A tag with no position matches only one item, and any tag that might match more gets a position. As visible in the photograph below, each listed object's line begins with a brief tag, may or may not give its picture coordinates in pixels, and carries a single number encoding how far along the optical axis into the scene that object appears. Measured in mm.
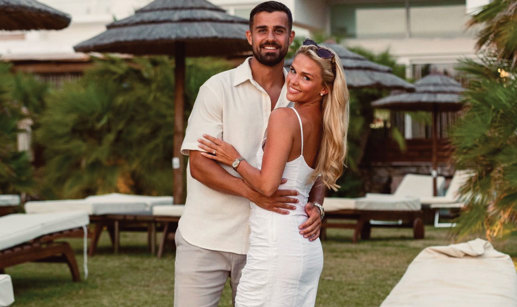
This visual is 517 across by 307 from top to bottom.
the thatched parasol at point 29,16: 6785
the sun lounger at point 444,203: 12961
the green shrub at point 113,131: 14422
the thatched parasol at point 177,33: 8928
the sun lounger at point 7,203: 10078
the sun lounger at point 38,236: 6641
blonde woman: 3014
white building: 19062
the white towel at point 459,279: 4188
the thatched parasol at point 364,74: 11609
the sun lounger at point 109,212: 9891
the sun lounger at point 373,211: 11102
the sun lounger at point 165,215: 9266
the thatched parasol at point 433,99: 14625
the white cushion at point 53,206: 10125
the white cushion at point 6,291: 4176
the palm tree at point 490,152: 7199
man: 3279
